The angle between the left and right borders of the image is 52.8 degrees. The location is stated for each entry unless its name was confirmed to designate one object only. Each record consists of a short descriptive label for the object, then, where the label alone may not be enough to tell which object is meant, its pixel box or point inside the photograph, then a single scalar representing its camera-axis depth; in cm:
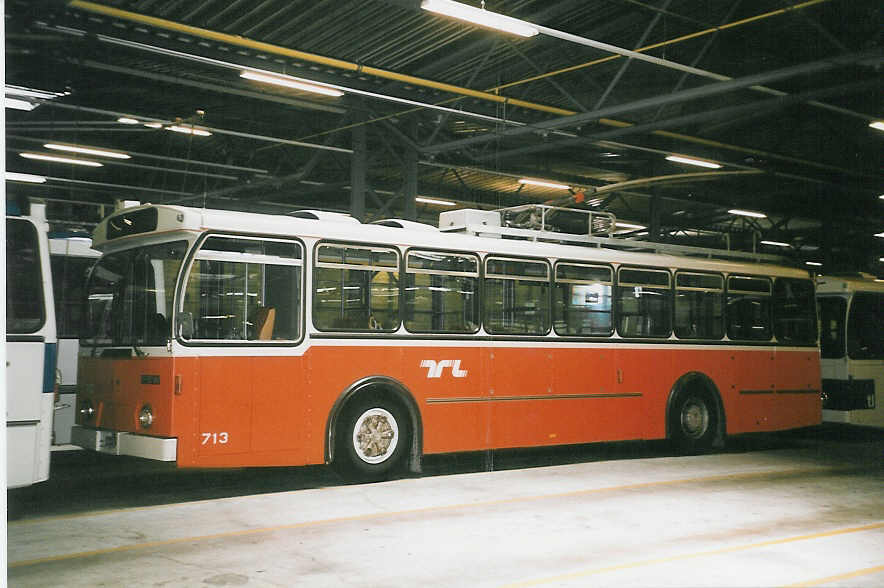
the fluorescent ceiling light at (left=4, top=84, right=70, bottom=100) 1164
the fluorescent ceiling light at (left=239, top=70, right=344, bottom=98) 1386
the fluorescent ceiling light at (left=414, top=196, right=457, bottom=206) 2533
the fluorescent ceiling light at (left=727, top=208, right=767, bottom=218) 2531
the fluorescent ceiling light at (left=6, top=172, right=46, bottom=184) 2197
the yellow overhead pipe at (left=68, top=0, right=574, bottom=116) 1198
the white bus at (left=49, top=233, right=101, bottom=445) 1181
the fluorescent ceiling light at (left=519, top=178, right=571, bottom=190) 2218
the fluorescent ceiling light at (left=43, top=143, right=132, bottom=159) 1973
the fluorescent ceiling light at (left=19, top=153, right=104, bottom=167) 2036
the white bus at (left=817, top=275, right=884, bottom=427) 1716
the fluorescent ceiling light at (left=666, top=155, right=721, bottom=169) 1922
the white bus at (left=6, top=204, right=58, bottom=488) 811
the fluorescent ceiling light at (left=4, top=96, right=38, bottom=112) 1399
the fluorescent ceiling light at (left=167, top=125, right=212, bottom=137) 1905
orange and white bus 955
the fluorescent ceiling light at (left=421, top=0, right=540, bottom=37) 1043
